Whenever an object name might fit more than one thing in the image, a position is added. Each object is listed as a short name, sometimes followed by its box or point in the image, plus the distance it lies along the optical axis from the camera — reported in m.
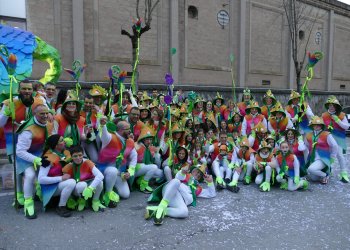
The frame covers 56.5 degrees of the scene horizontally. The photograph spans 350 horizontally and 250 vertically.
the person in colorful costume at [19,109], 4.38
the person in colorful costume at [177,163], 5.18
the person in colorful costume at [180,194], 4.09
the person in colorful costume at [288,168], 5.42
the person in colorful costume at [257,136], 6.38
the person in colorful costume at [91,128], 4.67
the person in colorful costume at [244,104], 7.87
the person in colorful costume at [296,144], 5.68
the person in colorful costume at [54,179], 4.05
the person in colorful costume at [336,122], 6.46
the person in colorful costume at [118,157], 4.54
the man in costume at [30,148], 4.01
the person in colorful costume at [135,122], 5.59
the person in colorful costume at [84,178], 4.11
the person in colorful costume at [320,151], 5.92
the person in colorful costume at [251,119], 6.88
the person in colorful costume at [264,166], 5.48
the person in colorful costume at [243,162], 5.75
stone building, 11.53
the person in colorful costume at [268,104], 7.33
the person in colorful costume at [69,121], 4.41
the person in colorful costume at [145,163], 5.23
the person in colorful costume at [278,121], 6.75
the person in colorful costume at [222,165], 5.66
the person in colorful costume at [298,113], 6.89
